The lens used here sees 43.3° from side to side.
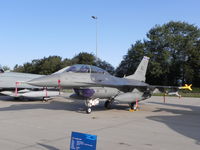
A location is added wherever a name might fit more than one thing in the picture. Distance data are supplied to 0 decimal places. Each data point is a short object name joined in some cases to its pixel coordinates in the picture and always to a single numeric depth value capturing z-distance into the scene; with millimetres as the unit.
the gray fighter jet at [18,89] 19781
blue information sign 4090
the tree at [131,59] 59250
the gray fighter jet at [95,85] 11297
